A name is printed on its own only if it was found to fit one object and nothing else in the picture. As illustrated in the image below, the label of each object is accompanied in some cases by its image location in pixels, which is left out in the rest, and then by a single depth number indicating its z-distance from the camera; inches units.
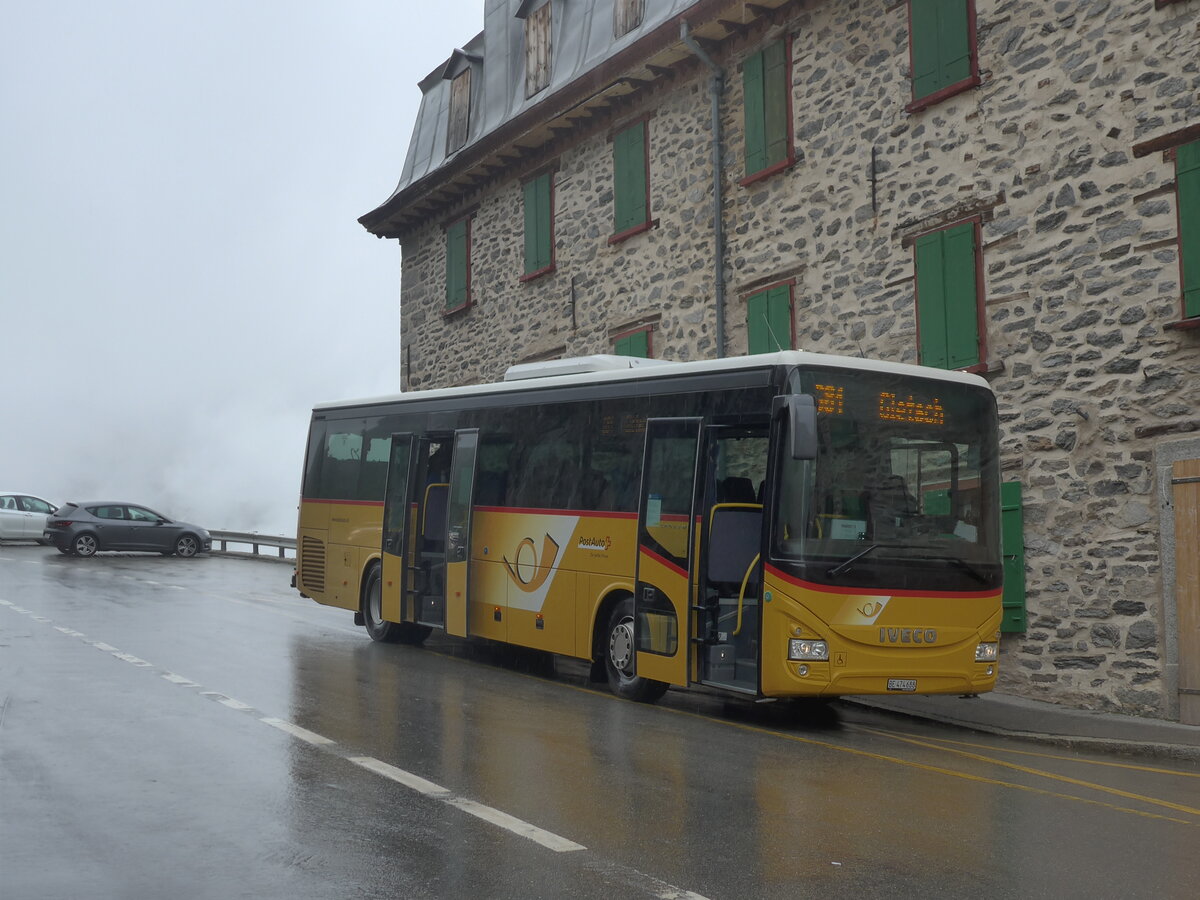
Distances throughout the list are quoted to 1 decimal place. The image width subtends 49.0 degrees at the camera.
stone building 496.1
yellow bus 401.4
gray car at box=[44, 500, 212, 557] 1320.1
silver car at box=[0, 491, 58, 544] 1469.0
